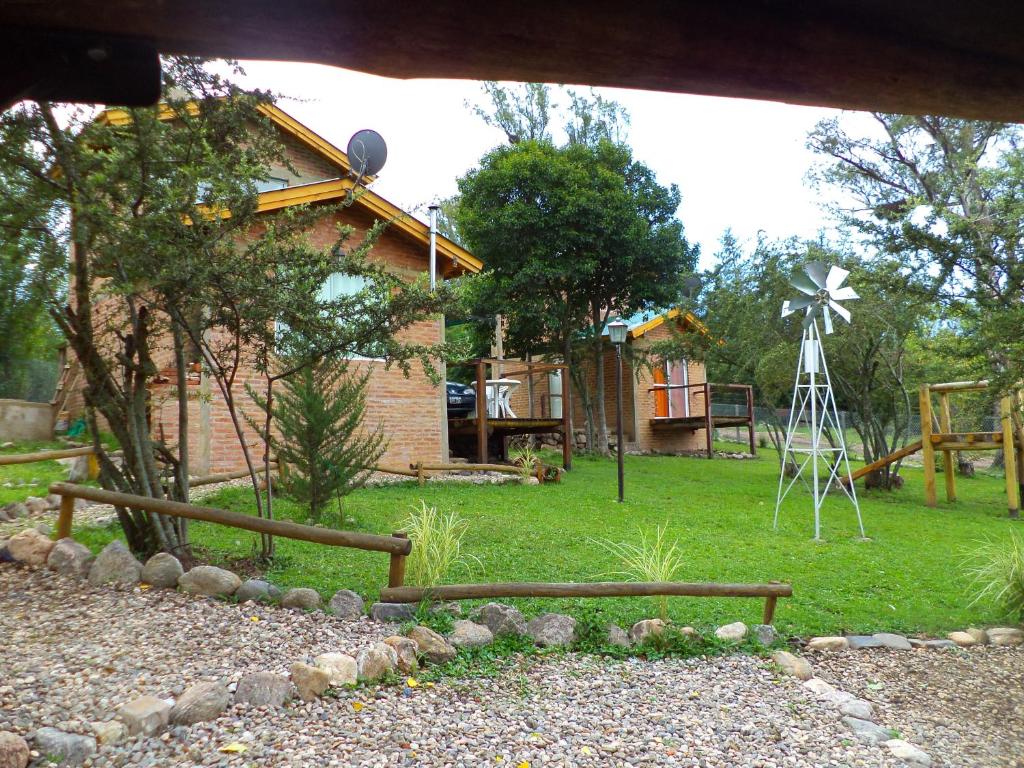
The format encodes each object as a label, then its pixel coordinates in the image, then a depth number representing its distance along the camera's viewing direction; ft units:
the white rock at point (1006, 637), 18.99
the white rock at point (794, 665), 15.90
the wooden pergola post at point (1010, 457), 41.22
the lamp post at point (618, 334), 40.42
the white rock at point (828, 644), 17.74
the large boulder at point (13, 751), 9.93
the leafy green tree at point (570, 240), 63.52
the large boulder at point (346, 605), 16.75
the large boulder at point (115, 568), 17.71
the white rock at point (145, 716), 11.35
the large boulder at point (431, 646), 15.10
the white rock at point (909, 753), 12.69
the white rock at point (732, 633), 17.48
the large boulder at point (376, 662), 13.91
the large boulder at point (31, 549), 18.93
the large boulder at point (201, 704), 11.84
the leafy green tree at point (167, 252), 15.61
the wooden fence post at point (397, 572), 17.39
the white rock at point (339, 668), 13.51
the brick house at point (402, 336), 38.34
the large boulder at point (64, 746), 10.41
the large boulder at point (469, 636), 15.85
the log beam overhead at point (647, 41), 5.69
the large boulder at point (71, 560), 18.28
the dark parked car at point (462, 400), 59.71
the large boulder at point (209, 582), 17.42
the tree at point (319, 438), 26.55
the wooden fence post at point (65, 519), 20.40
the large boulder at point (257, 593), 17.30
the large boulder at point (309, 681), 13.06
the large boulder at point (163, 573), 17.72
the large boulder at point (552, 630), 16.65
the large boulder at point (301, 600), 16.97
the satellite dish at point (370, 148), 45.69
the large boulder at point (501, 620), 16.67
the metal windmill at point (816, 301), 32.45
